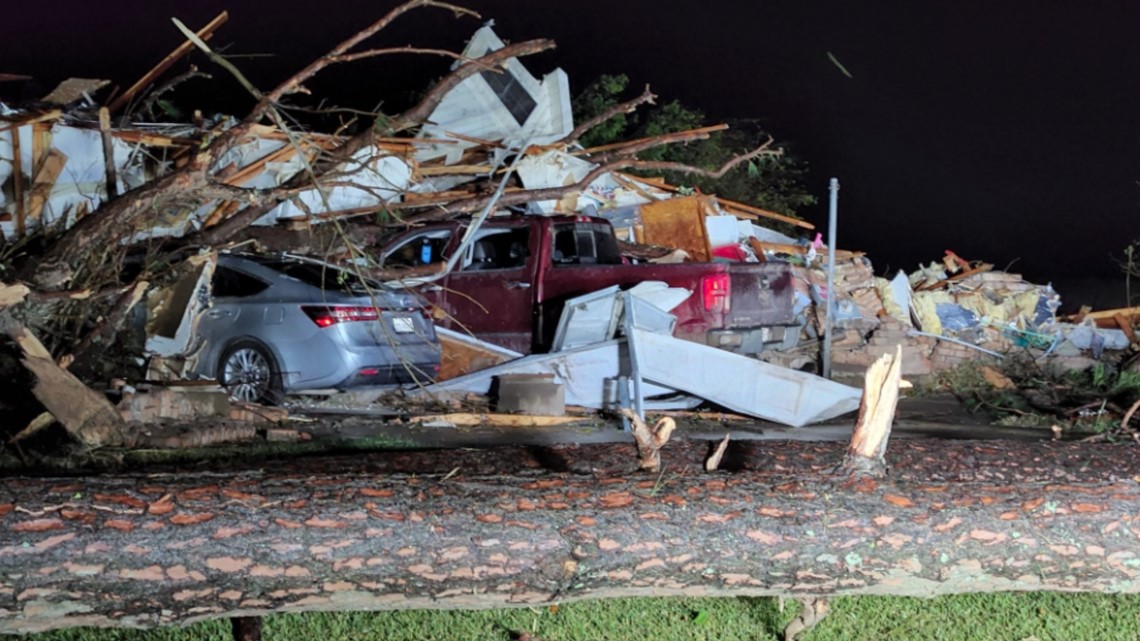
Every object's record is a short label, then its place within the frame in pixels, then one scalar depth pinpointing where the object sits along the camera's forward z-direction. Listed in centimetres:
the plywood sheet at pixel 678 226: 1355
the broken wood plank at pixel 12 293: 579
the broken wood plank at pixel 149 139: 1041
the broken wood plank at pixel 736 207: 1490
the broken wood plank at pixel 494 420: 834
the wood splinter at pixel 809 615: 457
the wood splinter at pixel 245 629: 434
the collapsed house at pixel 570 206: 1023
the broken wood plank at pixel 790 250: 1466
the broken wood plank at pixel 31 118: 962
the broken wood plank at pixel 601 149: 1302
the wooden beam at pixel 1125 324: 1488
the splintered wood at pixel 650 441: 458
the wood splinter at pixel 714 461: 494
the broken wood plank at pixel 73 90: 1081
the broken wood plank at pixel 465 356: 916
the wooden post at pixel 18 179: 1004
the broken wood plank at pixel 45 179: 1006
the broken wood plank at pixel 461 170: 1230
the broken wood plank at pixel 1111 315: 1573
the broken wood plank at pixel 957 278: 1543
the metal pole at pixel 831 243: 944
